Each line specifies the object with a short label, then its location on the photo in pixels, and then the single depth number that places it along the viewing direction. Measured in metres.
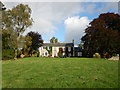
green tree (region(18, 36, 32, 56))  23.25
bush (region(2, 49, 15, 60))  20.20
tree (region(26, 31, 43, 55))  36.18
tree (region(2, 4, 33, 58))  21.37
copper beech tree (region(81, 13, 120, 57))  23.11
